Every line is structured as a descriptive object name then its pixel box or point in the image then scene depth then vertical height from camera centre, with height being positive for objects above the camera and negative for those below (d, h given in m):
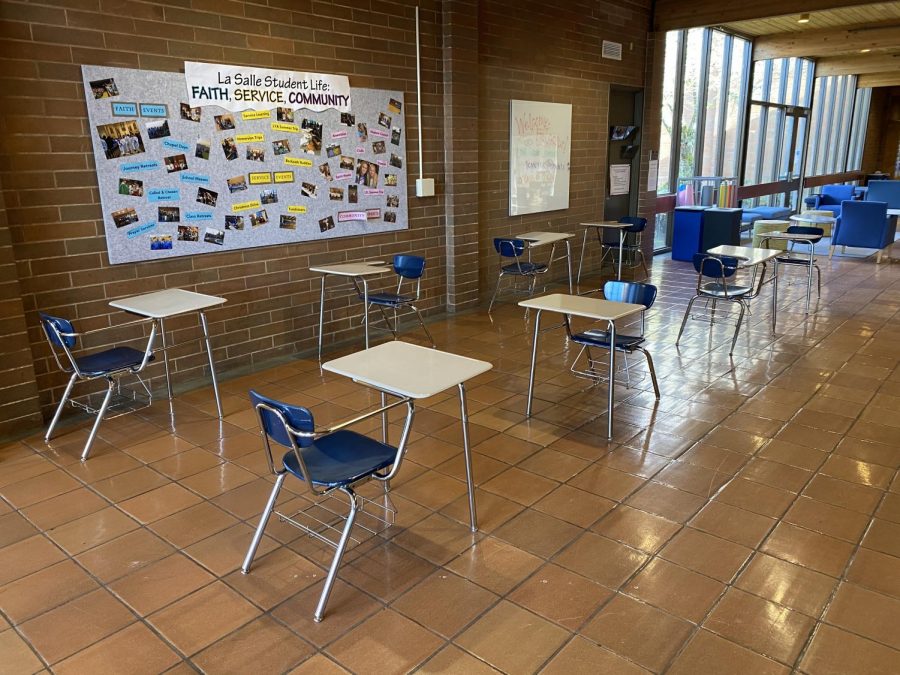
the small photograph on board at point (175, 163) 4.10 +0.05
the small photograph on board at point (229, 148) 4.37 +0.14
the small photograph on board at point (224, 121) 4.32 +0.32
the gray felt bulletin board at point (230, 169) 3.88 +0.01
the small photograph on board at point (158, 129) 3.99 +0.25
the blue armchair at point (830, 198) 12.24 -0.71
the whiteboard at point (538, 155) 6.80 +0.11
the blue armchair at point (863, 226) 9.29 -0.92
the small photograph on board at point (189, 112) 4.12 +0.36
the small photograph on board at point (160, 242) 4.11 -0.44
